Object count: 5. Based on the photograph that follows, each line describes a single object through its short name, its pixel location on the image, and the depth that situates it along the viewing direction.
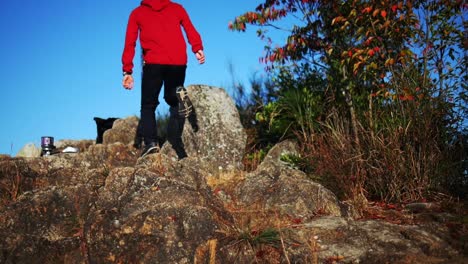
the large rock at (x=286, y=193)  5.12
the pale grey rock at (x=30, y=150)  14.19
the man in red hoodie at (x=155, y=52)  7.00
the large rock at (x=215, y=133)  8.70
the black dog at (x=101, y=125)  11.68
